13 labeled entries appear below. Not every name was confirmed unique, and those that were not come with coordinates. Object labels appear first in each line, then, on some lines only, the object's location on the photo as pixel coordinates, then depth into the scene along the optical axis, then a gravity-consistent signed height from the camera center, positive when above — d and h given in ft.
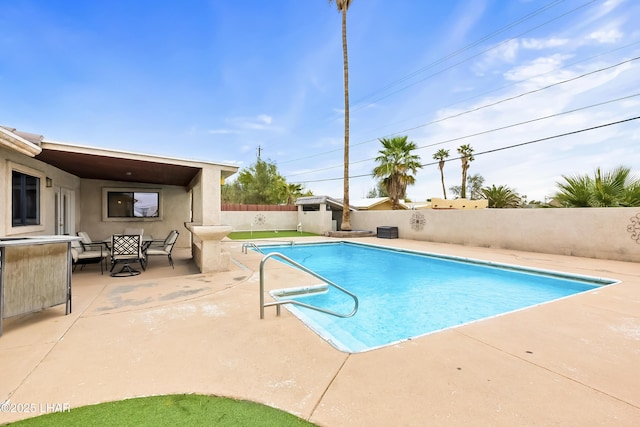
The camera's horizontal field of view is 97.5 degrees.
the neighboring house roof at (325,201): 69.97 +3.52
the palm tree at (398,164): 73.97 +13.32
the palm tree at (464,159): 105.60 +20.79
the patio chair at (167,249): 25.60 -3.04
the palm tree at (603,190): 35.53 +3.02
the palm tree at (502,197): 65.10 +3.77
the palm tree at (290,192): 121.60 +10.48
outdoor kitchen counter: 11.62 -2.55
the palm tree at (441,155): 107.86 +22.98
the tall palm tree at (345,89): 59.93 +26.70
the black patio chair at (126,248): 22.74 -2.60
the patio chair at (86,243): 24.50 -2.29
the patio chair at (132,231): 31.58 -1.67
